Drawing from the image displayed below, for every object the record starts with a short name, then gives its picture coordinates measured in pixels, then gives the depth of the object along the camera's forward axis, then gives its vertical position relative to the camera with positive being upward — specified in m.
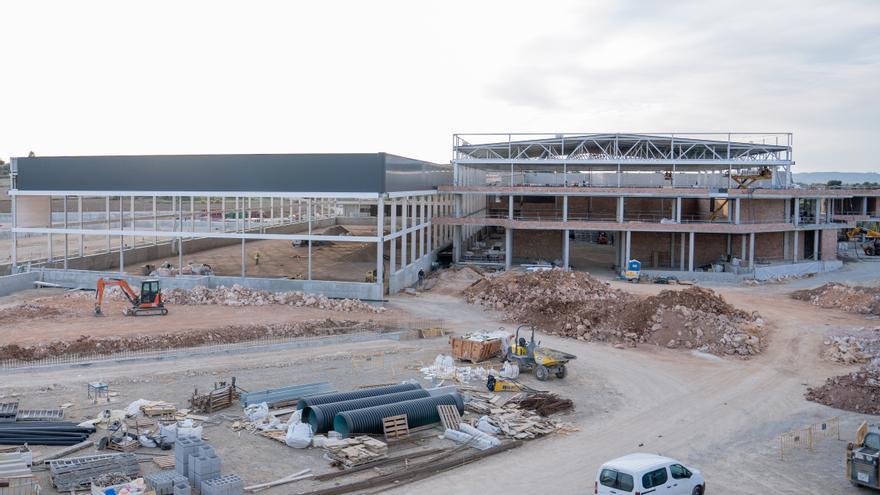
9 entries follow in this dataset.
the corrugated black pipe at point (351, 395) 19.86 -5.31
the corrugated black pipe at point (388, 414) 18.84 -5.44
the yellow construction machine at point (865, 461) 15.99 -5.48
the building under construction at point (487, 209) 42.25 -0.07
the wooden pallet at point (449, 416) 19.81 -5.67
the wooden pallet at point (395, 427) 18.88 -5.68
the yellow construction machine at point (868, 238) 68.94 -2.63
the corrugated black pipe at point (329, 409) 19.02 -5.35
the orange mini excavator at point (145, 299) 34.66 -4.47
